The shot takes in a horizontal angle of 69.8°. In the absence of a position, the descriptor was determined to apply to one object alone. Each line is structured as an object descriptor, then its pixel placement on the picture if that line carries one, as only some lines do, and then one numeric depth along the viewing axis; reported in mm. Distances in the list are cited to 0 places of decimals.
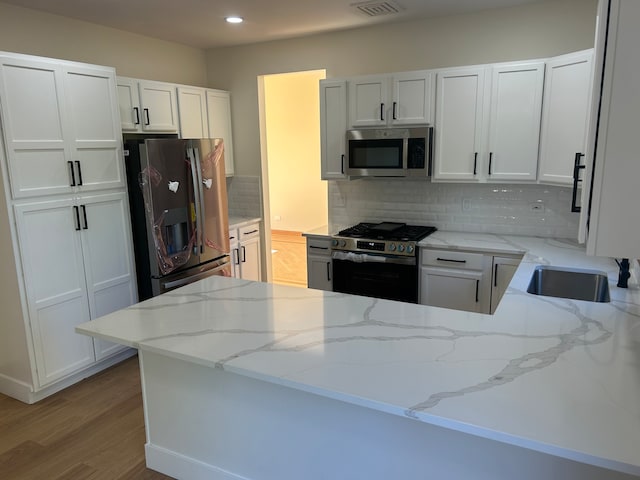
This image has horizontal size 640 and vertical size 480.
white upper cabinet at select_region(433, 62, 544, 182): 3375
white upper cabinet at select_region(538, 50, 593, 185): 2953
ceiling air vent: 3412
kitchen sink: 2736
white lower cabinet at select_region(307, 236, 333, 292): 4008
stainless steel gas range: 3654
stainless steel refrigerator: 3521
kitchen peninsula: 1318
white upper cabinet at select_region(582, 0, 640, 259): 1076
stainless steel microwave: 3689
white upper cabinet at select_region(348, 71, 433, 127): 3688
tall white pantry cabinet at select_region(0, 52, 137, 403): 2914
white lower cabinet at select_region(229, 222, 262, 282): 4680
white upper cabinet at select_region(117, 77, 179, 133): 3787
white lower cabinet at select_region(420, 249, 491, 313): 3465
